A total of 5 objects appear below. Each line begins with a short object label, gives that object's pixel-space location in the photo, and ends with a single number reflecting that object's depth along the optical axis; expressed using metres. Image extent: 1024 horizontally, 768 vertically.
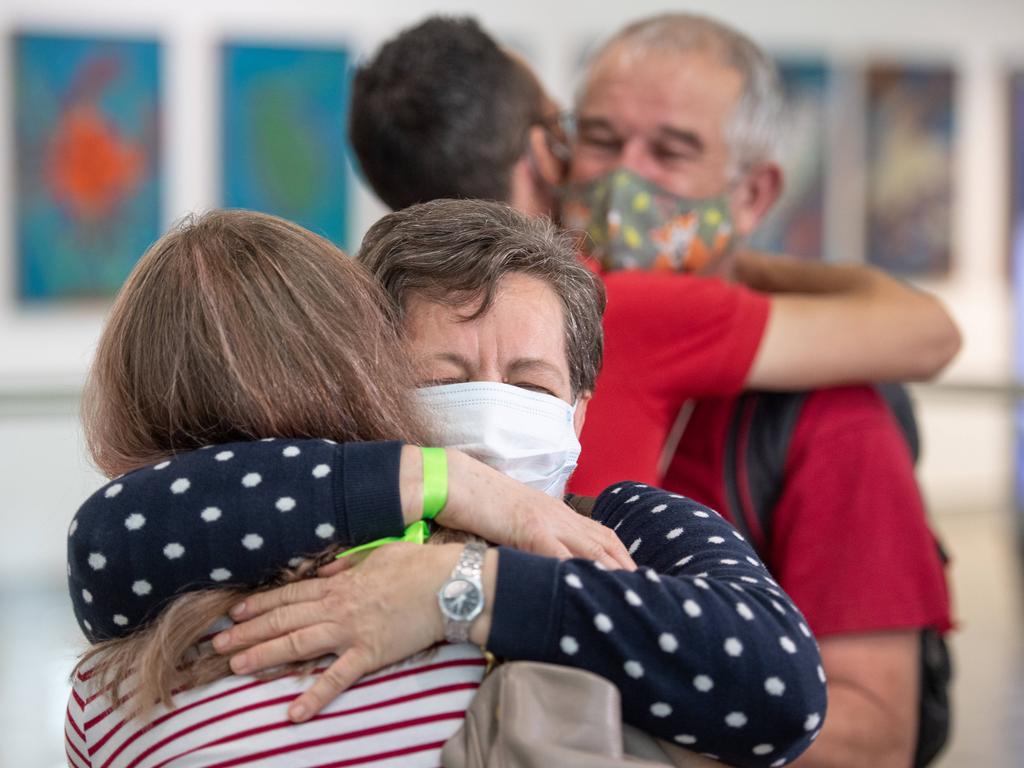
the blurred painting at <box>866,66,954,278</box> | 9.06
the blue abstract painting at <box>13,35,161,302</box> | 7.37
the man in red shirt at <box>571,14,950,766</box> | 2.21
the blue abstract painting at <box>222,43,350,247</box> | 7.71
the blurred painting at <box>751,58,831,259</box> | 8.84
